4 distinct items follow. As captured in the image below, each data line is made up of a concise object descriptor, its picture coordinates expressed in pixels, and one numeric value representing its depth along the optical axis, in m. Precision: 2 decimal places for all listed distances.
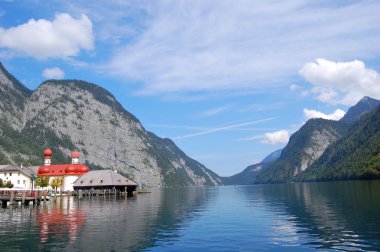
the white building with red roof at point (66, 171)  157.46
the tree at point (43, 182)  129.75
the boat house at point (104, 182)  139.00
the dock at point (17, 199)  83.38
